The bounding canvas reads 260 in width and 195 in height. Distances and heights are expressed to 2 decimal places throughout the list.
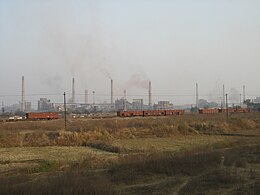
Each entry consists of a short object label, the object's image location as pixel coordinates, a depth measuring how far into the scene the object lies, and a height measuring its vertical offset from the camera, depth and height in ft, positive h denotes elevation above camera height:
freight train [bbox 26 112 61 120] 257.34 -5.33
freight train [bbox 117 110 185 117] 286.46 -4.02
